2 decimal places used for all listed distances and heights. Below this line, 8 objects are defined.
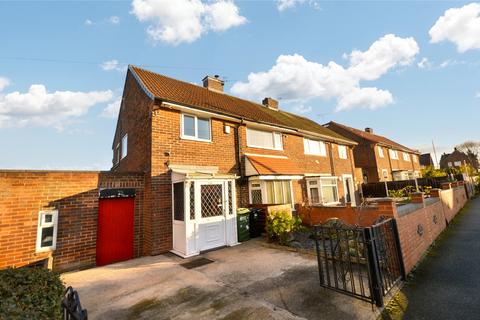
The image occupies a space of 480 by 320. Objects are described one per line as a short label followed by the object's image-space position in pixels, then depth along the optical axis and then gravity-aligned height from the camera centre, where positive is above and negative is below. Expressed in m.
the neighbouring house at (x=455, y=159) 57.34 +6.42
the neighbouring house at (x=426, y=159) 65.14 +7.02
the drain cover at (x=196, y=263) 6.75 -2.05
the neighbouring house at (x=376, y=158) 26.11 +3.56
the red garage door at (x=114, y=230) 7.90 -1.02
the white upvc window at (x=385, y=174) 26.74 +1.42
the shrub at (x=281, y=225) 8.60 -1.30
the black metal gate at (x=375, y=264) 4.03 -1.55
